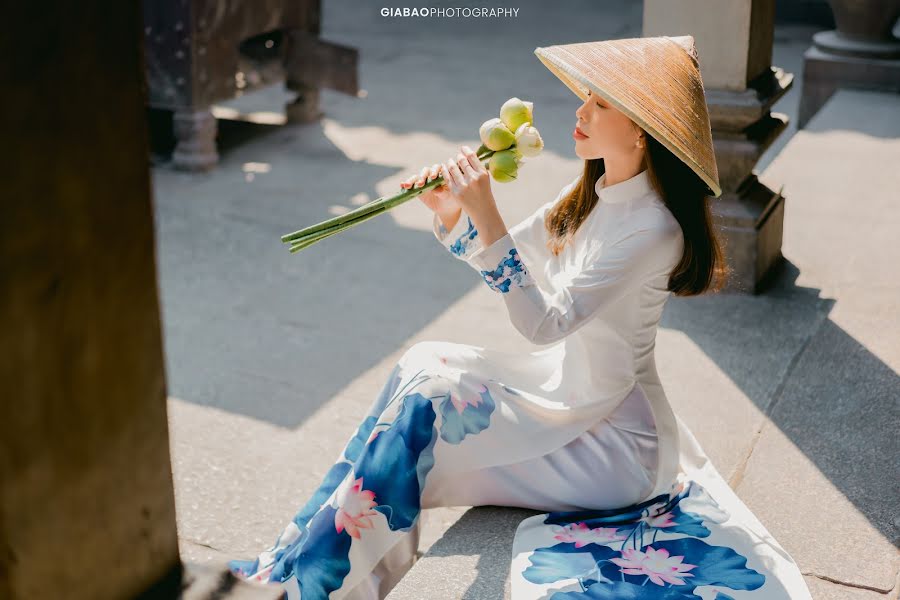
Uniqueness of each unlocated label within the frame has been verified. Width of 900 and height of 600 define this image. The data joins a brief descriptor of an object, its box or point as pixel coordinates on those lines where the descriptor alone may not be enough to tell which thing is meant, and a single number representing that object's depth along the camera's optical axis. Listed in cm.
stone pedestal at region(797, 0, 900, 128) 617
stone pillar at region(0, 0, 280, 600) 85
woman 215
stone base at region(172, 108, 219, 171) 576
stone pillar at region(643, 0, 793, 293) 375
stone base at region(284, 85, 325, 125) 671
